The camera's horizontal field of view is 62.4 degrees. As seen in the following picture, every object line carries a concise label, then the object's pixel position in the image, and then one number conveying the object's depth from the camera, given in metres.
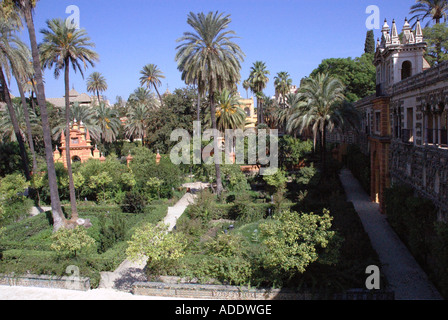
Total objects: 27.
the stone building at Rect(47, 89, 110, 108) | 83.90
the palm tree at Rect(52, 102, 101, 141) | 45.86
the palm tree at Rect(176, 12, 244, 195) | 25.66
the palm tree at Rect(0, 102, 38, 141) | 43.78
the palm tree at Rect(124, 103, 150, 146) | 51.49
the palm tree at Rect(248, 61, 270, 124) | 54.25
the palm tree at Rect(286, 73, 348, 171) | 26.44
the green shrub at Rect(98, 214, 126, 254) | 17.02
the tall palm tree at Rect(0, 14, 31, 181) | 25.34
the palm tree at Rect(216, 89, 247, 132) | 37.34
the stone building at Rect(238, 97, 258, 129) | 58.75
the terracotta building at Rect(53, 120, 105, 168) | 39.28
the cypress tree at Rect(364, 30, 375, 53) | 58.62
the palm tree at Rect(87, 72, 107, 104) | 69.68
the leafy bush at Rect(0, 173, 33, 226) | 23.06
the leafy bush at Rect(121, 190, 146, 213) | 23.48
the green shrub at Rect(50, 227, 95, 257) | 13.90
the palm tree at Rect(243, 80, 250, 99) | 56.81
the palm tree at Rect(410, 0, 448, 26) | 36.00
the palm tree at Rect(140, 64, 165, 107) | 60.20
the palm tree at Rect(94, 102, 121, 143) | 49.78
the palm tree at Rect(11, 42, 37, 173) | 26.25
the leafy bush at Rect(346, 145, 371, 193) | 25.98
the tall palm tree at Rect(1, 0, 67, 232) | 18.84
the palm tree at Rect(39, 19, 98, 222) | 21.38
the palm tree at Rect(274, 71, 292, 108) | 58.66
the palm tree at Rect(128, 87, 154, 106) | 61.53
